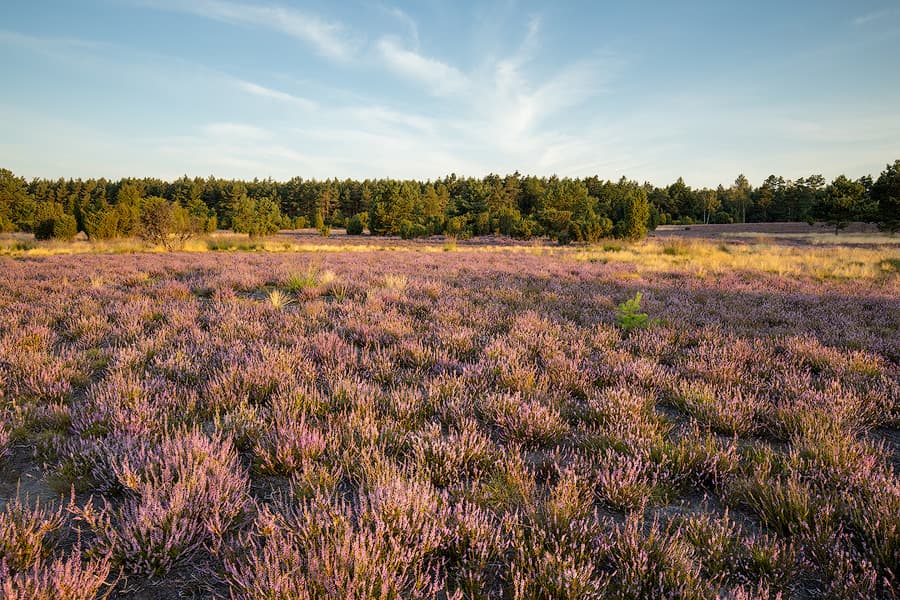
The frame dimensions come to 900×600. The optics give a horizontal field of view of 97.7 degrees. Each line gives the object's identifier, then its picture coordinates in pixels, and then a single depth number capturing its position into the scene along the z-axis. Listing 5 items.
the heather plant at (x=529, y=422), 3.02
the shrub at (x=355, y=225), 64.12
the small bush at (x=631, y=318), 6.16
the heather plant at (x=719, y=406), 3.21
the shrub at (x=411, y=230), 49.28
